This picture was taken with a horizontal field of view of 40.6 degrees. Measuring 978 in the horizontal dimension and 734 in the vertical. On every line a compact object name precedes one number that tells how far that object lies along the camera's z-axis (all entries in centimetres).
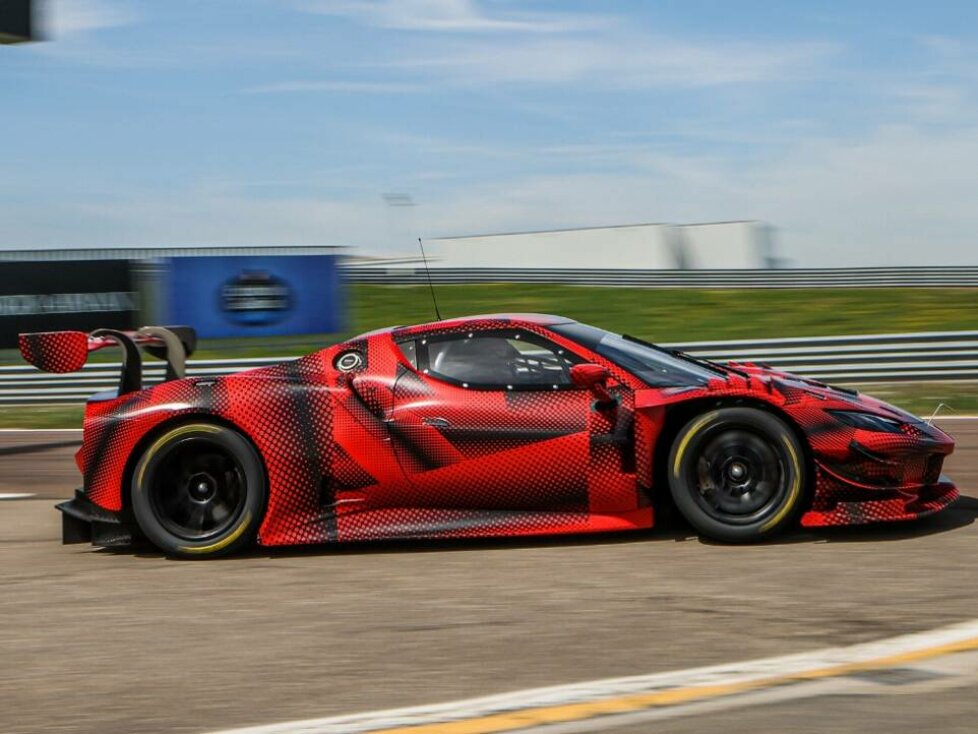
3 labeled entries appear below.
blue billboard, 2125
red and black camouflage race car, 629
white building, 3612
